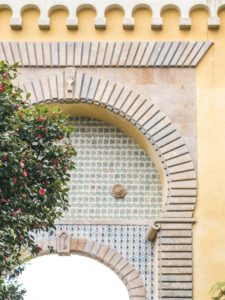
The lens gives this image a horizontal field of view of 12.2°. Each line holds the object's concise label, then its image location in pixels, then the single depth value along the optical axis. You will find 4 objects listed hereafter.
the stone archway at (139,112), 16.95
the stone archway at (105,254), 17.04
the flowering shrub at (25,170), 11.89
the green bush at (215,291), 14.54
